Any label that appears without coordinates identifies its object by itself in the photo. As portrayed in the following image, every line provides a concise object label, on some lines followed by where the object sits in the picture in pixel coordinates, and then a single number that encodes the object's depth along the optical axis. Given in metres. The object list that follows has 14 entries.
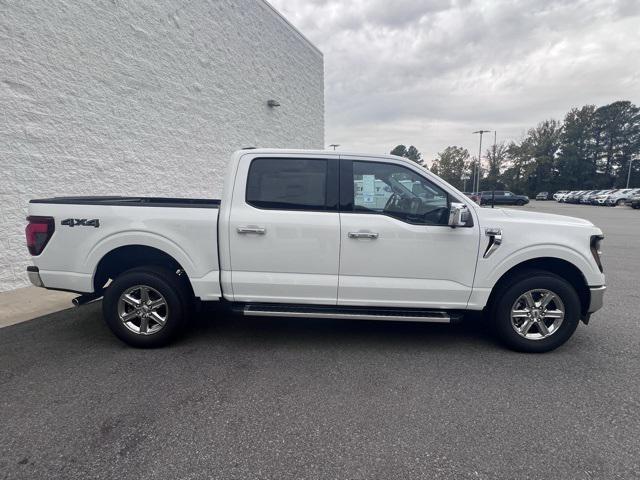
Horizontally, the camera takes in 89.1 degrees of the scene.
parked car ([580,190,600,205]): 40.88
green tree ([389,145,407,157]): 103.14
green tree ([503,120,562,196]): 64.38
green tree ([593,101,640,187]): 61.41
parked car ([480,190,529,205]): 36.08
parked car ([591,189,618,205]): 36.00
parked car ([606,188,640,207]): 33.61
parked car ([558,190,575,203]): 48.56
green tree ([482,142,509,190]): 68.12
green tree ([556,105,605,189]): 62.38
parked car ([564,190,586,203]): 44.66
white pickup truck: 3.24
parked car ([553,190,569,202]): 51.87
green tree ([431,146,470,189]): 65.81
